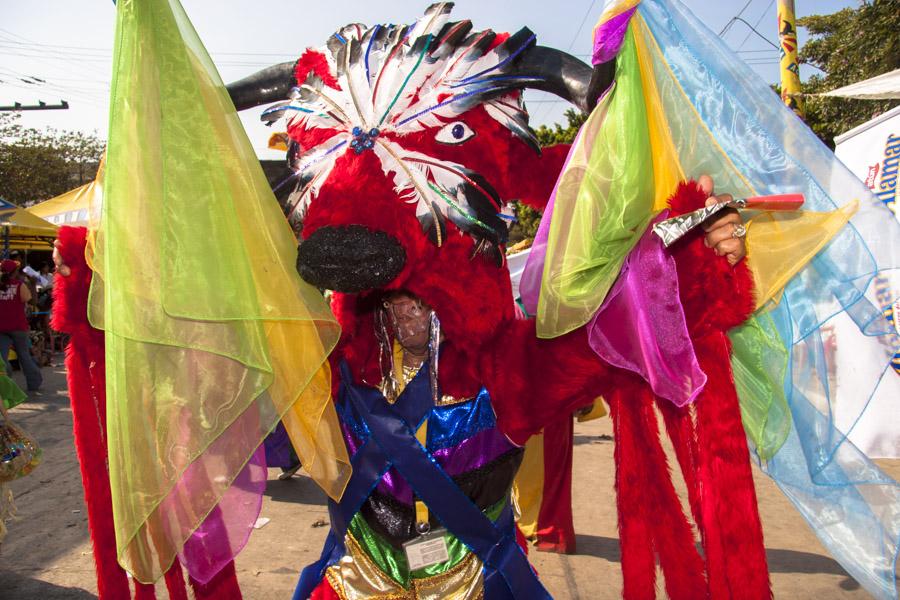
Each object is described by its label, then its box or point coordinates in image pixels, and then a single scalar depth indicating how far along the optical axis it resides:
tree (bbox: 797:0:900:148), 9.89
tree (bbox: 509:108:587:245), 15.00
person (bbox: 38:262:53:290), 13.89
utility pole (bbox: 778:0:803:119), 7.59
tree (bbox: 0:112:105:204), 23.38
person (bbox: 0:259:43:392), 8.38
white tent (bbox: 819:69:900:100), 6.16
